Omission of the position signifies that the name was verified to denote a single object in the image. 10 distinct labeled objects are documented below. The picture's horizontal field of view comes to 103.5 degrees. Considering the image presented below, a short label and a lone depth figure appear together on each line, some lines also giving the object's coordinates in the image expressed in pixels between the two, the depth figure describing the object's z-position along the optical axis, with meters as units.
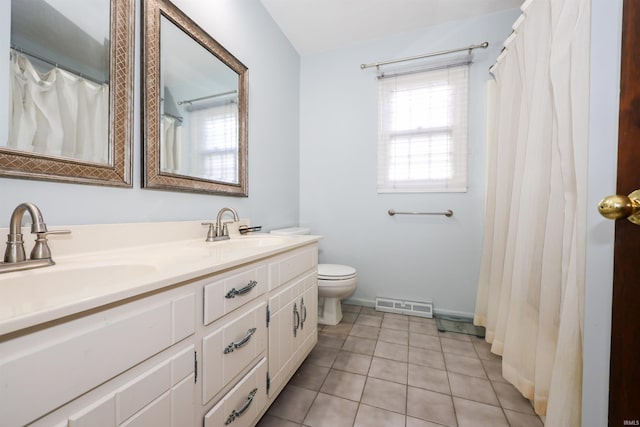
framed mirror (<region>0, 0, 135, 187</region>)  0.75
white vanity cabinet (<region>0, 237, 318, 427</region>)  0.40
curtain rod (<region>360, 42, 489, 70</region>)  1.96
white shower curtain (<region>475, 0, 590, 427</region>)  0.87
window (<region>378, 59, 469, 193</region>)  2.08
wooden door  0.46
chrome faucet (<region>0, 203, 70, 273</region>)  0.67
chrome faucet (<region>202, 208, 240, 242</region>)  1.30
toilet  1.89
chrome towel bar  2.10
